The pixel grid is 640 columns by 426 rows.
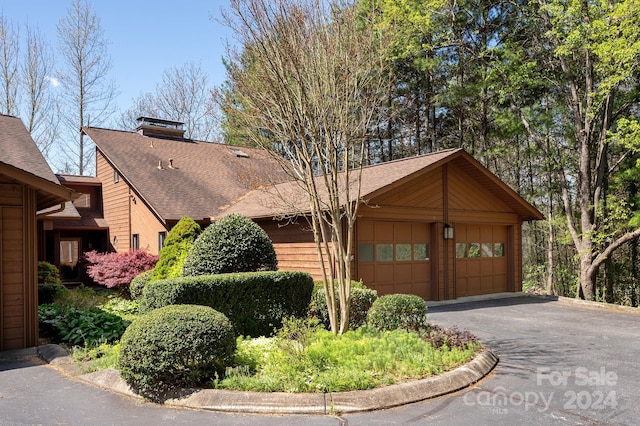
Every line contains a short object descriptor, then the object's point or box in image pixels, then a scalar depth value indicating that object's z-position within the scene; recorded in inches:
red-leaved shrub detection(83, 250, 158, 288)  588.7
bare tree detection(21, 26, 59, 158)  1027.9
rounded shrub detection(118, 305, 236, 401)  209.3
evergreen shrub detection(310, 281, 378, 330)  333.4
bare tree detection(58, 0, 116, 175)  1040.2
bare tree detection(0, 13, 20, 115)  994.1
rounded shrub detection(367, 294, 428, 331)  303.7
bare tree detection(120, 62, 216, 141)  1225.4
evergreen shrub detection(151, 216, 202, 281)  508.7
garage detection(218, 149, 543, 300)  514.9
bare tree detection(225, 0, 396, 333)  272.5
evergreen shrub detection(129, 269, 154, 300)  507.8
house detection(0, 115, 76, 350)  301.1
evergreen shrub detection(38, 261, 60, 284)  537.4
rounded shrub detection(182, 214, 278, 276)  358.0
